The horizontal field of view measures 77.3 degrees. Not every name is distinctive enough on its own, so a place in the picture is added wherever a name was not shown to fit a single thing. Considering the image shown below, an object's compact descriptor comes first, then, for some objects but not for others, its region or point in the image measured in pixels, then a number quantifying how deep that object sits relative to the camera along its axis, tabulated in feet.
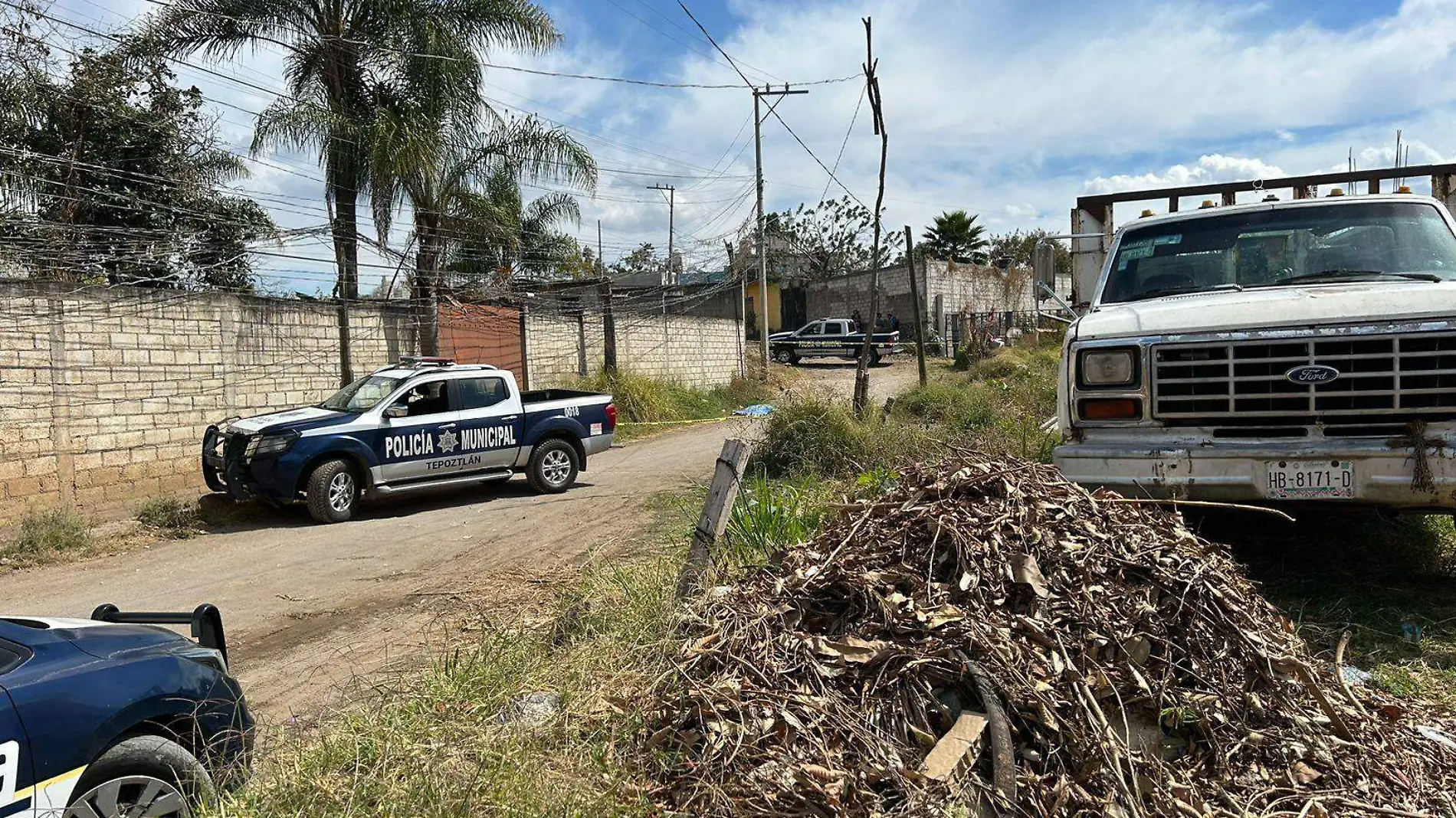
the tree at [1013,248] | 158.27
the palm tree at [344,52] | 43.91
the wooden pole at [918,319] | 57.92
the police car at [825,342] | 107.04
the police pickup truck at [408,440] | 31.60
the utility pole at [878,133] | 45.75
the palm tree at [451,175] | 45.60
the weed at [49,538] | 28.04
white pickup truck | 13.69
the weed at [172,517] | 31.68
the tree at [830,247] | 161.17
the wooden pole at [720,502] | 15.05
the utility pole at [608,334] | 65.26
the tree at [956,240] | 154.51
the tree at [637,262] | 150.58
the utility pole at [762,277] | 77.77
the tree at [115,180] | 38.40
